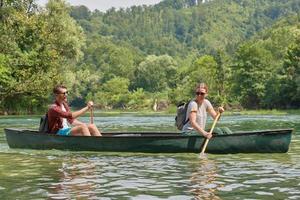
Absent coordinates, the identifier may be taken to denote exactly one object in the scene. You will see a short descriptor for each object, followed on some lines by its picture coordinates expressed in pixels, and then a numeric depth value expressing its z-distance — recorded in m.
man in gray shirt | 15.55
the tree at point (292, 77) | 73.62
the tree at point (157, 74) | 142.25
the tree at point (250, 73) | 85.19
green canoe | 15.60
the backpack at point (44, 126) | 17.48
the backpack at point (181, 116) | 16.38
